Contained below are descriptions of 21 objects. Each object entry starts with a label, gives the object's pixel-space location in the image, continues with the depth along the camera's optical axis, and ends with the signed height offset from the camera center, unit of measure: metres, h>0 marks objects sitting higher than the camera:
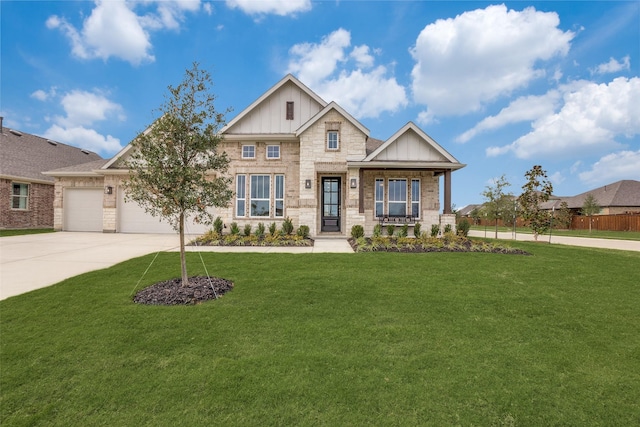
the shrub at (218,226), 14.46 -0.43
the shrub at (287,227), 14.45 -0.45
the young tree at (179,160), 5.26 +1.04
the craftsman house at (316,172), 14.35 +2.36
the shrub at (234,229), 14.54 -0.57
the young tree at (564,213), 28.85 +0.64
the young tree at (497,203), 17.34 +0.96
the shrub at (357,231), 13.77 -0.60
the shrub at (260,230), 14.25 -0.60
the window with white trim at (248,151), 15.50 +3.45
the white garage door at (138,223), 16.70 -0.35
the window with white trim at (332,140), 14.70 +3.85
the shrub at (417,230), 14.15 -0.55
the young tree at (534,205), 15.89 +0.78
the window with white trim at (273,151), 15.45 +3.43
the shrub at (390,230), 14.26 -0.56
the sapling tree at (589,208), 30.61 +1.21
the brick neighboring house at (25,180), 17.75 +2.21
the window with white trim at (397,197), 15.30 +1.10
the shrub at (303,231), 13.88 -0.62
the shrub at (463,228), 14.48 -0.45
